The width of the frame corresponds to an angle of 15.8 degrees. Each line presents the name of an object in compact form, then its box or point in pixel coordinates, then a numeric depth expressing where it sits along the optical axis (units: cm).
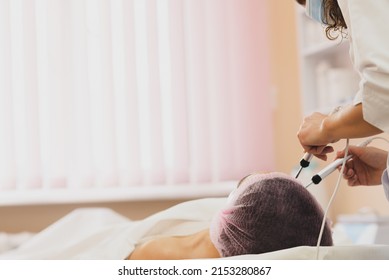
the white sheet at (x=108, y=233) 287
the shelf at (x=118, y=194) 348
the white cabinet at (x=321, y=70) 367
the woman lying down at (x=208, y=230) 257
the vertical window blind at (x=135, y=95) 359
